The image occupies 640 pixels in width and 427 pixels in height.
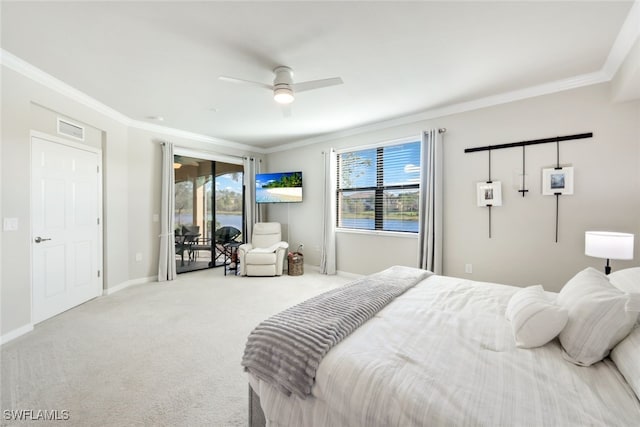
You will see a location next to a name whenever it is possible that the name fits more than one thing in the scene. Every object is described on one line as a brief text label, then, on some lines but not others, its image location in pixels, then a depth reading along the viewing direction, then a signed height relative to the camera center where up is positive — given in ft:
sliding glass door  17.37 +0.03
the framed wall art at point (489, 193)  11.00 +0.77
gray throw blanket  3.91 -2.04
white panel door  9.76 -0.73
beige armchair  16.16 -2.97
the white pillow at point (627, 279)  4.78 -1.30
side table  17.15 -3.04
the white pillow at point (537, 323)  4.09 -1.73
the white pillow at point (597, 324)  3.69 -1.59
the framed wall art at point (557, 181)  9.65 +1.15
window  13.99 +1.31
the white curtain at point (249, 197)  19.53 +0.94
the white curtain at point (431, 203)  12.36 +0.38
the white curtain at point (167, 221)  15.23 -0.70
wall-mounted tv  18.24 +1.60
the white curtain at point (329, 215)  16.57 -0.28
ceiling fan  8.25 +3.90
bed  2.90 -2.10
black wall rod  9.48 +2.70
